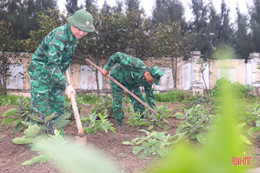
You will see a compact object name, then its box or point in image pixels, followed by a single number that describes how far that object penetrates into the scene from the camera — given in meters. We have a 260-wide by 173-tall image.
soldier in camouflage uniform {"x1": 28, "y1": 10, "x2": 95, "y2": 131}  3.11
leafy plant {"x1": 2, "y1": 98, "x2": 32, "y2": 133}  3.57
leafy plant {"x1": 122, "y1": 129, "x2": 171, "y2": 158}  2.64
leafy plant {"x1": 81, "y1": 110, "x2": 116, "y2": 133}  3.24
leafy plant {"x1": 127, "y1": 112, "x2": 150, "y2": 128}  4.05
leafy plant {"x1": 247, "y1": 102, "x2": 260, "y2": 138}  2.96
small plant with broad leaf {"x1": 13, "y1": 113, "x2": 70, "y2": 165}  2.33
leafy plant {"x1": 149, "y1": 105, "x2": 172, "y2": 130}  4.14
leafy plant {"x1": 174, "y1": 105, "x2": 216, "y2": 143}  2.97
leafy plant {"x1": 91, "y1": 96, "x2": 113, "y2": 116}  5.09
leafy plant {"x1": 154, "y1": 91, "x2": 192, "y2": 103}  10.34
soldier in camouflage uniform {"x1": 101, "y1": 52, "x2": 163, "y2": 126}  4.54
